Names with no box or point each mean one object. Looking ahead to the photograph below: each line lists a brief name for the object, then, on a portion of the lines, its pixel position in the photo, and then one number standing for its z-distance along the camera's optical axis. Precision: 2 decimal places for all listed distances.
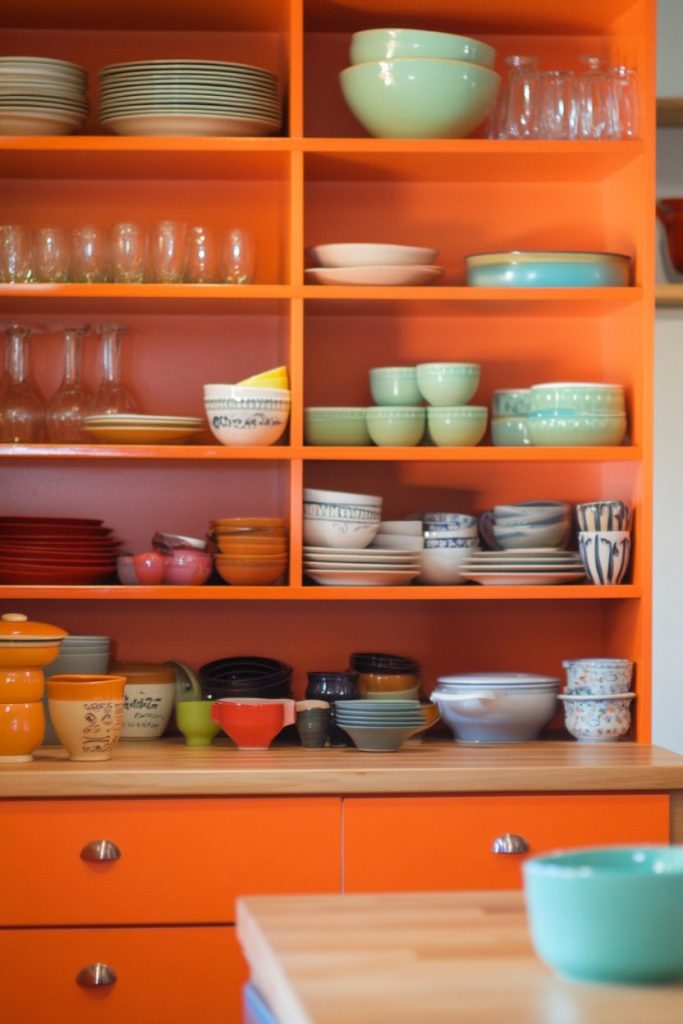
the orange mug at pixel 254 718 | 2.95
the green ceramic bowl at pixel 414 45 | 3.05
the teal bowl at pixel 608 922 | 1.15
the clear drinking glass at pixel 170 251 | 3.07
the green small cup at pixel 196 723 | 3.02
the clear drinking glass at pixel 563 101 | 3.16
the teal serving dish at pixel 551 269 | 3.12
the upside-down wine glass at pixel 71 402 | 3.12
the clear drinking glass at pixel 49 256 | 3.06
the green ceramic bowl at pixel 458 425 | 3.10
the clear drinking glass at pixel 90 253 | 3.06
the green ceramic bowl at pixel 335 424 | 3.12
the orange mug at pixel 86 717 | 2.81
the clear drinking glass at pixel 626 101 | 3.14
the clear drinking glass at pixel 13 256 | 3.04
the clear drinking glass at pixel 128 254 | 3.05
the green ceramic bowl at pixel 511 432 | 3.18
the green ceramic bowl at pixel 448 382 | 3.11
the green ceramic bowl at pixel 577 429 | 3.11
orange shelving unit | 3.20
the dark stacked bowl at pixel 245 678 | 3.10
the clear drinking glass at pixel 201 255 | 3.09
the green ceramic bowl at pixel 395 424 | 3.10
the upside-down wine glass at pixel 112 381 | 3.15
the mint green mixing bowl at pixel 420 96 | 3.04
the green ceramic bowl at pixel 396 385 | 3.14
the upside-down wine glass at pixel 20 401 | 3.09
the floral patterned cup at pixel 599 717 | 3.06
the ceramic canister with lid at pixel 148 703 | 3.10
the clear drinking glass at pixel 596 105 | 3.15
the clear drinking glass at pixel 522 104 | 3.16
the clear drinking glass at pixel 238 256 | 3.10
